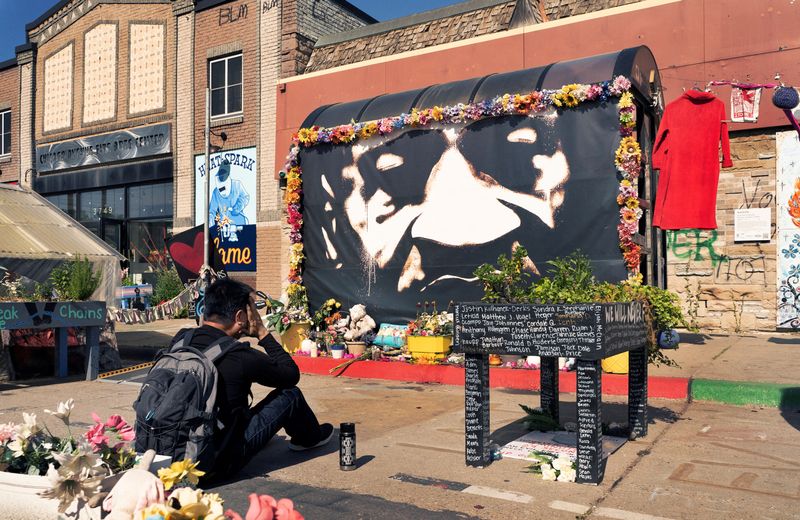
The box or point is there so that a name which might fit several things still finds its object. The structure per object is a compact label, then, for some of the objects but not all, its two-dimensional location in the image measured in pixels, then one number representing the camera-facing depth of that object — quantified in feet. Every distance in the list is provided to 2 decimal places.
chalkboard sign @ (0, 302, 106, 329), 28.55
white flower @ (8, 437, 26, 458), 12.28
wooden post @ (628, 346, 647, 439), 19.76
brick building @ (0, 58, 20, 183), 85.40
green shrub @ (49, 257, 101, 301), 31.45
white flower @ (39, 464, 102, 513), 9.55
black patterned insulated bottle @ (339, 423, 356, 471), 16.92
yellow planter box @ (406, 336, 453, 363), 32.89
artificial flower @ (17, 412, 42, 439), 12.43
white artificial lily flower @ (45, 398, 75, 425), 11.99
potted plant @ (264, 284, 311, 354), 38.99
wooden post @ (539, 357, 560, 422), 20.68
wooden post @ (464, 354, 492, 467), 17.10
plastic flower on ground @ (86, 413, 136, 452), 11.73
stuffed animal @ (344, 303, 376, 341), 37.78
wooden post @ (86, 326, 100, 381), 31.91
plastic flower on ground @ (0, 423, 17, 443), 12.75
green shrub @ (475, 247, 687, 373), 17.62
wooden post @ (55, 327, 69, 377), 32.76
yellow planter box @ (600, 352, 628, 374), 28.71
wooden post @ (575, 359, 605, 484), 15.69
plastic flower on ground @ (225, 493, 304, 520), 7.29
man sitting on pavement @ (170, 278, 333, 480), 15.40
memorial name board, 15.69
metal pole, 57.16
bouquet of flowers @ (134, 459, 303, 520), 7.32
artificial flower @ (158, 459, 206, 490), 9.33
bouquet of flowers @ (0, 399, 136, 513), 9.61
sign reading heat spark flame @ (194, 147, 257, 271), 63.82
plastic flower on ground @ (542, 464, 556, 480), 16.10
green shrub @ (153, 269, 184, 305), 68.59
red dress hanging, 32.30
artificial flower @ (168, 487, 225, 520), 7.36
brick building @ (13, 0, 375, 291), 63.36
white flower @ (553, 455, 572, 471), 16.06
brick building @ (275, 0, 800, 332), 40.27
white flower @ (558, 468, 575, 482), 15.96
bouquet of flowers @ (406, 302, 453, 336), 33.55
